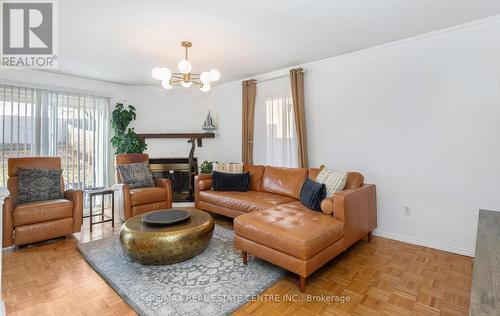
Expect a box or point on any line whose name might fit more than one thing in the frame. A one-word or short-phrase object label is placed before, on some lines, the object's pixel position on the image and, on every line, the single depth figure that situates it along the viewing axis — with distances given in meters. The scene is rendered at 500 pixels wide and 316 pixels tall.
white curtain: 4.07
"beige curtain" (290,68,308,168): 3.79
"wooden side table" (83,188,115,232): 3.43
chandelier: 2.74
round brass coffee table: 2.23
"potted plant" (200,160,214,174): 4.59
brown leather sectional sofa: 2.02
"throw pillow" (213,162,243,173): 4.21
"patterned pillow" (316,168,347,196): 2.80
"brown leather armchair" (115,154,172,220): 3.58
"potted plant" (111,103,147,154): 4.57
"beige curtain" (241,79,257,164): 4.55
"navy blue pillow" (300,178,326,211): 2.70
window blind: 3.71
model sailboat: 5.03
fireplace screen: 5.00
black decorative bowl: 2.43
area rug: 1.81
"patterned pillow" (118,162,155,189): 3.91
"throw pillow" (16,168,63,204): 3.03
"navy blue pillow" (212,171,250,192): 3.90
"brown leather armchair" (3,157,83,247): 2.71
